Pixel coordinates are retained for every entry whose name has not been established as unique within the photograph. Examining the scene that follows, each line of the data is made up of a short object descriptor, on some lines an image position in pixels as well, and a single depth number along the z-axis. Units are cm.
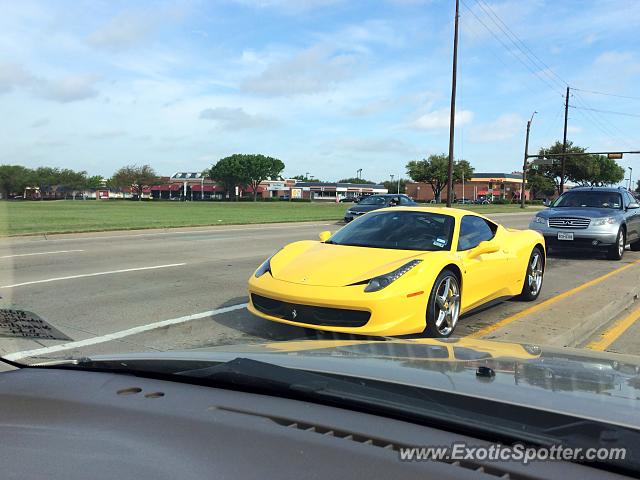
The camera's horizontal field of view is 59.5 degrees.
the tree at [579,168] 7369
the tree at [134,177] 11275
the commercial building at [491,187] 12012
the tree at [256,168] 12188
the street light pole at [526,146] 5119
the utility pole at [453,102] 2973
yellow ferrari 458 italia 503
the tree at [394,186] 15475
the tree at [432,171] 8250
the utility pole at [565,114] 5507
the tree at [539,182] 8569
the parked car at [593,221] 1220
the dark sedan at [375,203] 2367
